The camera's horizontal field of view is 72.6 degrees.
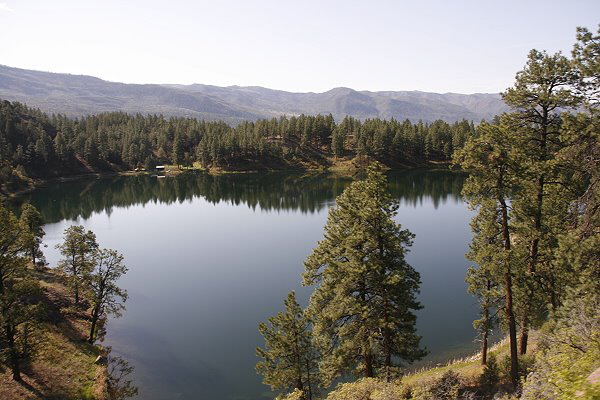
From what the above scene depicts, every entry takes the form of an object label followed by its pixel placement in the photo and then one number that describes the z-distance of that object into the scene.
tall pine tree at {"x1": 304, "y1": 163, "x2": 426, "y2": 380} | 23.09
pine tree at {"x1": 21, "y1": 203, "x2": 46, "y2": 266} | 55.91
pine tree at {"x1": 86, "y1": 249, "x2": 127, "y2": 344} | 39.62
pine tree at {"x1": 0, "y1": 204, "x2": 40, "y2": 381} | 27.72
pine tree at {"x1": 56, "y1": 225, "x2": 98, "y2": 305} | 43.19
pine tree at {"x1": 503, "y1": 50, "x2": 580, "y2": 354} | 19.78
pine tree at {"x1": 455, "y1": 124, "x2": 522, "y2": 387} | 19.77
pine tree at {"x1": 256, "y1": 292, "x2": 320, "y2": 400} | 26.04
